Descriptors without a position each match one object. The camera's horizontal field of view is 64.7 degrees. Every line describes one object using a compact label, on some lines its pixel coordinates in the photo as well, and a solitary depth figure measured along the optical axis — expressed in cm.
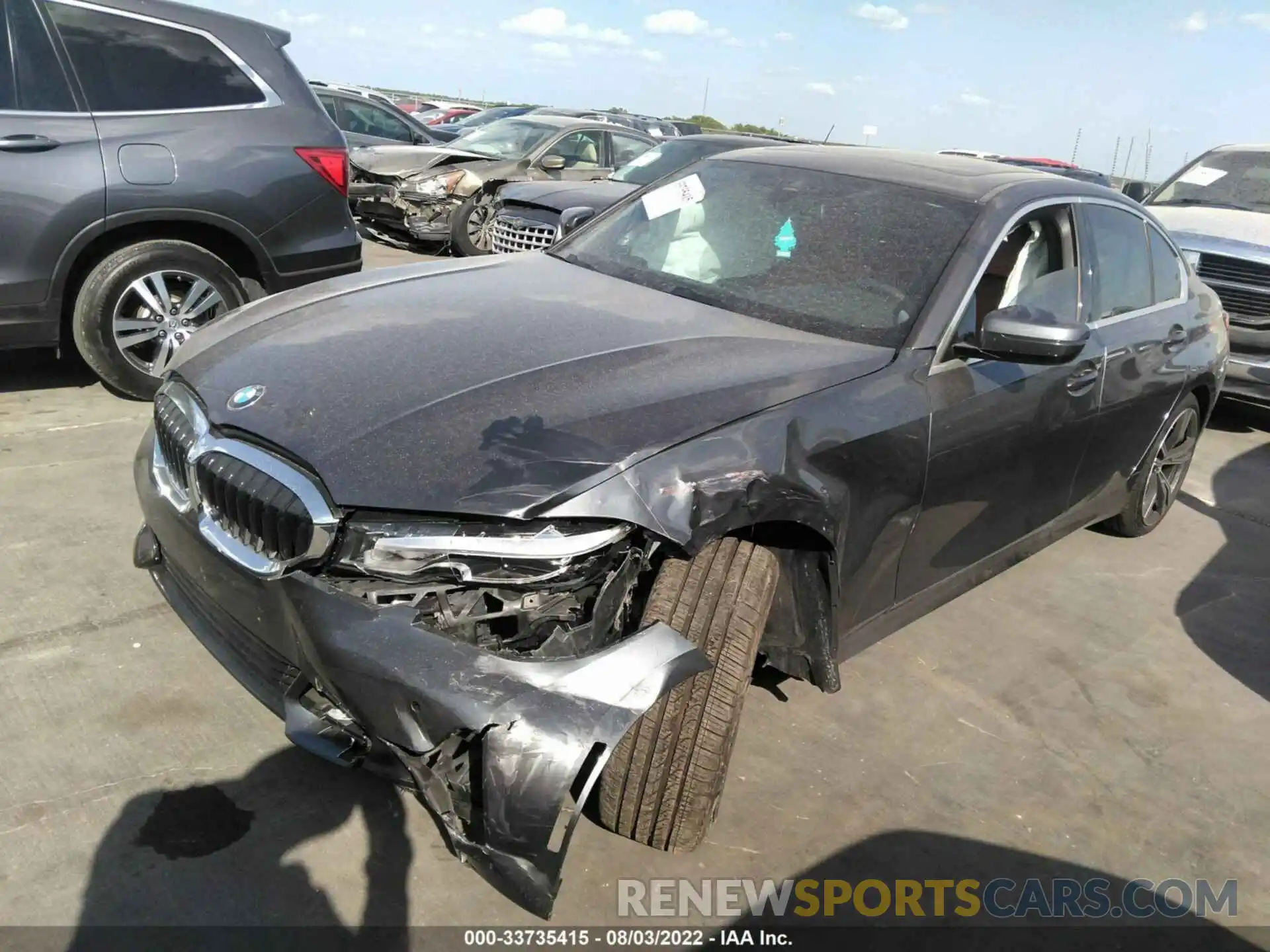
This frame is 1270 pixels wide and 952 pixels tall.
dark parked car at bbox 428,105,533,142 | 1509
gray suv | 455
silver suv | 673
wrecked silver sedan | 1007
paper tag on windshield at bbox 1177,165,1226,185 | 841
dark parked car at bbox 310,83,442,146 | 1304
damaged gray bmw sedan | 201
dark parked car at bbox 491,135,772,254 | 838
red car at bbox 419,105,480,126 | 2422
